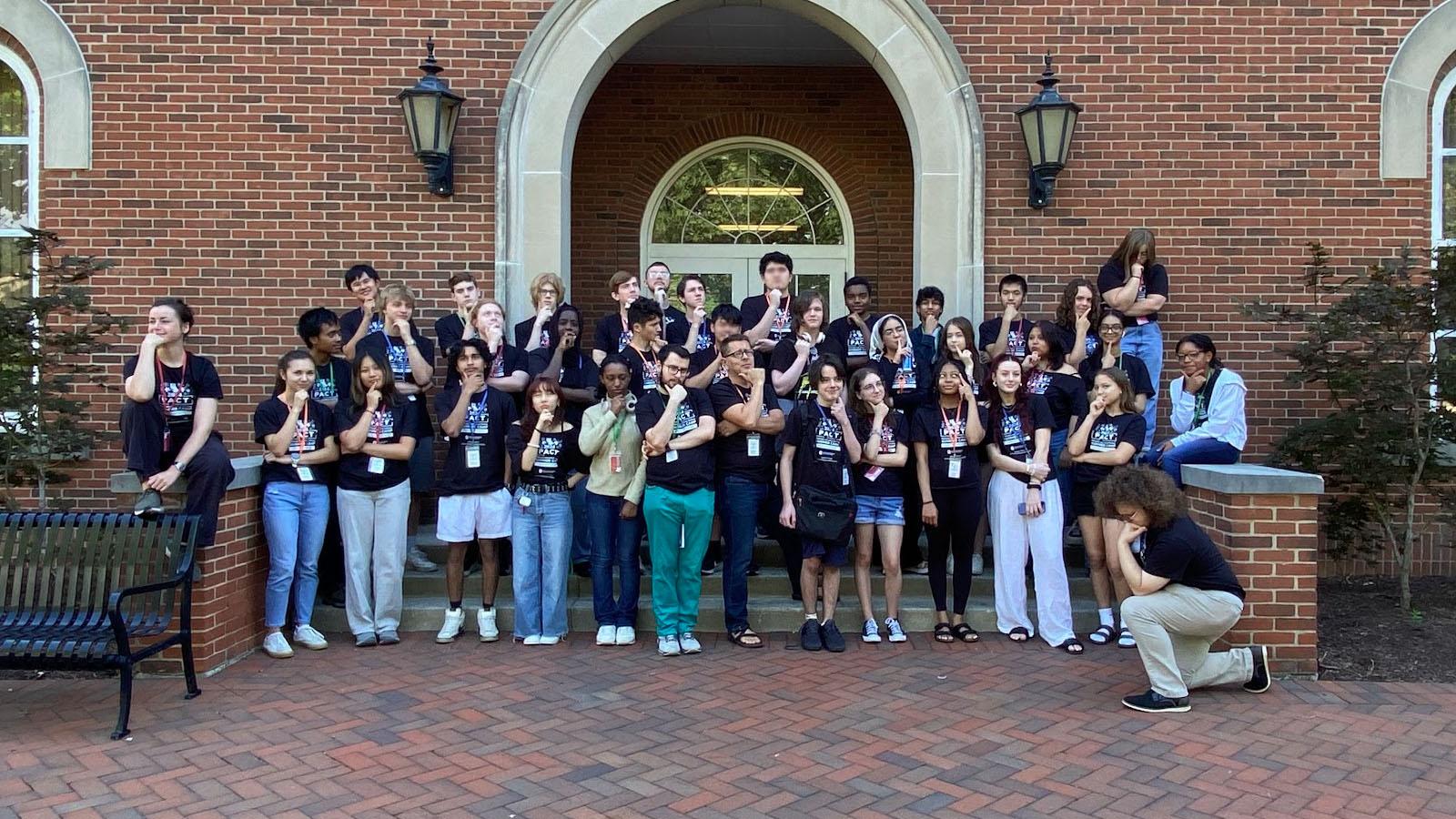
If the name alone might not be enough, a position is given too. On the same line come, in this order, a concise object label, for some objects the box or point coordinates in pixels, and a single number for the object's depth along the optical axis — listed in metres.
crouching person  5.33
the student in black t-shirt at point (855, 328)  7.29
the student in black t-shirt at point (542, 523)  6.52
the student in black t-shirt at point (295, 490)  6.39
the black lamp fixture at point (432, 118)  7.69
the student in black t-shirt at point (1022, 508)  6.54
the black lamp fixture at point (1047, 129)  7.75
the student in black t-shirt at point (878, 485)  6.57
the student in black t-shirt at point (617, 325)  7.38
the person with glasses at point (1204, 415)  6.61
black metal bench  5.29
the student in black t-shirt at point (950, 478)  6.60
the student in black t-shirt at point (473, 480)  6.64
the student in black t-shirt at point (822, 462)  6.45
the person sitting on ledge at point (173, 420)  5.81
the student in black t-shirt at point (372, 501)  6.53
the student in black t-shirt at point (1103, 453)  6.54
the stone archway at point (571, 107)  8.09
